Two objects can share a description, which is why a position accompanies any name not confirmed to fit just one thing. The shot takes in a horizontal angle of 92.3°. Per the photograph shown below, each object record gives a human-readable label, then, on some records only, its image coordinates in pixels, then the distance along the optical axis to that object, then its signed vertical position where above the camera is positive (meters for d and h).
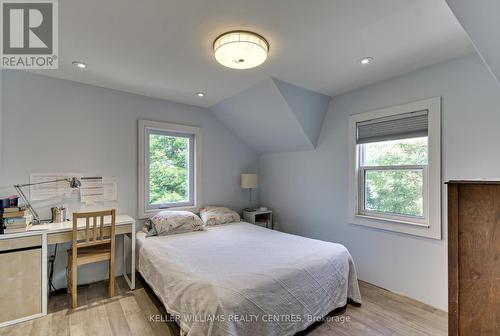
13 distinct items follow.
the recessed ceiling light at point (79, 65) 2.35 +1.06
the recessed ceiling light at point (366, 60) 2.24 +1.03
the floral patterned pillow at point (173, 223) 2.98 -0.68
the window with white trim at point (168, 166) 3.31 +0.06
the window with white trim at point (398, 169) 2.37 +0.00
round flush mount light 1.82 +0.94
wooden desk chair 2.35 -0.81
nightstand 4.05 -0.83
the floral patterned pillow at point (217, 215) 3.51 -0.68
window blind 2.46 +0.47
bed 1.60 -0.87
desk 2.11 -0.91
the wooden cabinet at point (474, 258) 1.00 -0.39
